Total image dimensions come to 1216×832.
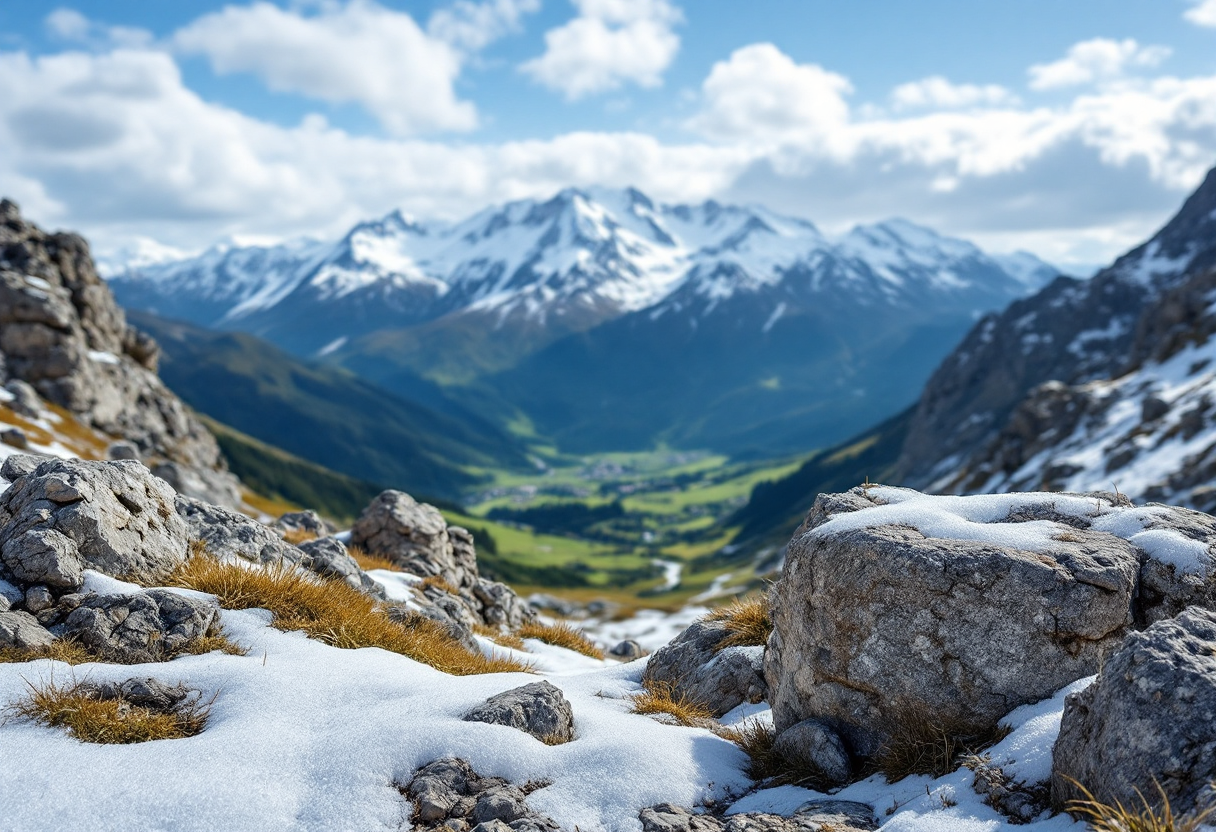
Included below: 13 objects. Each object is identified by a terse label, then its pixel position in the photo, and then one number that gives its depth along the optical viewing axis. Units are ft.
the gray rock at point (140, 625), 35.27
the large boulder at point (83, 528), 37.50
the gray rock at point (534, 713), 32.48
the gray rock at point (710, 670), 44.19
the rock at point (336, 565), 54.39
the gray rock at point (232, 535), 50.03
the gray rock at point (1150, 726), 22.70
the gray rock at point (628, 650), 79.05
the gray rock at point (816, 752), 31.04
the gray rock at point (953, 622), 30.55
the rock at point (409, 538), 83.41
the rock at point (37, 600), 36.27
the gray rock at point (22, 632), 33.81
